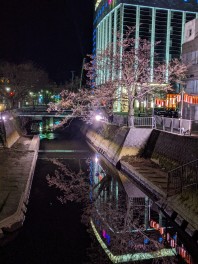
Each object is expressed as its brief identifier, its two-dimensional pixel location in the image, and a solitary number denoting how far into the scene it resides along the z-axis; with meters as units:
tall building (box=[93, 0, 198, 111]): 60.72
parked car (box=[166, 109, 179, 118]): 34.11
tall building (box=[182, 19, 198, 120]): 39.41
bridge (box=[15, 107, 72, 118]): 54.66
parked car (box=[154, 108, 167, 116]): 35.62
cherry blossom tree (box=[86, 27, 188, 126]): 28.41
